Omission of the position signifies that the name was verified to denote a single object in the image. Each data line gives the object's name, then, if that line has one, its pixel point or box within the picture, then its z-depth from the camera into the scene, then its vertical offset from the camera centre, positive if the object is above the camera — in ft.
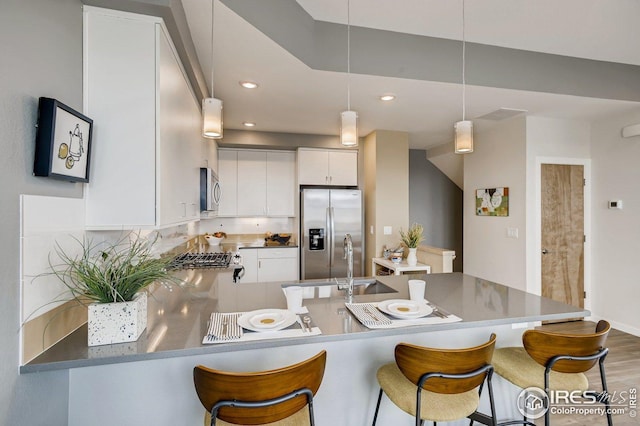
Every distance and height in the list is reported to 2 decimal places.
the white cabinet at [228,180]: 15.37 +1.64
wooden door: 12.51 -0.78
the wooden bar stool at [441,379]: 3.97 -2.20
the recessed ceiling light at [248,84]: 8.93 +3.77
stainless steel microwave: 9.96 +0.78
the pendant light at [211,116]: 5.79 +1.83
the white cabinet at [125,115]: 4.72 +1.52
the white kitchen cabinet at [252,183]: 15.58 +1.53
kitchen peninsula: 3.92 -2.16
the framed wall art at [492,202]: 12.95 +0.53
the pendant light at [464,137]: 7.02 +1.74
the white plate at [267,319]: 4.34 -1.58
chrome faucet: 6.02 -1.01
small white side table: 12.00 -2.11
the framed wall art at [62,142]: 3.66 +0.90
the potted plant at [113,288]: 3.86 -0.96
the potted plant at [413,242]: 12.39 -1.16
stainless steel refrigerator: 14.23 -0.72
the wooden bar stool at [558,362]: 4.53 -2.22
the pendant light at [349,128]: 6.55 +1.80
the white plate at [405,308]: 4.85 -1.58
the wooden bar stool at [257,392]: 3.31 -1.98
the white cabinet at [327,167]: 14.94 +2.27
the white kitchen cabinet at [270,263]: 14.42 -2.38
